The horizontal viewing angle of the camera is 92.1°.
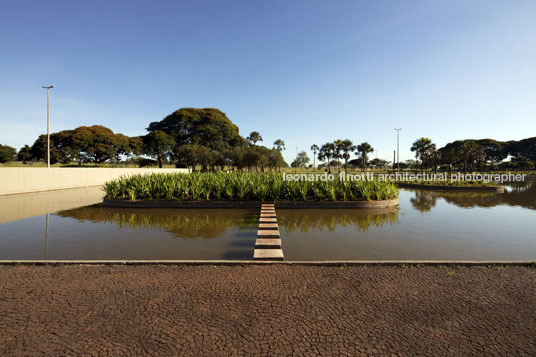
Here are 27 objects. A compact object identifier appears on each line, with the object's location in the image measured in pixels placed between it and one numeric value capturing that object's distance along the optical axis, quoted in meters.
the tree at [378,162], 104.62
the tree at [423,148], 50.55
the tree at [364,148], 78.52
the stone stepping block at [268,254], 4.82
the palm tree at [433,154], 54.78
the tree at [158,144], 57.09
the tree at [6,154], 58.33
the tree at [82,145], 50.28
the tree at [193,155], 49.53
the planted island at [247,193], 11.52
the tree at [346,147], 79.38
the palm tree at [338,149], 82.69
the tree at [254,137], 77.44
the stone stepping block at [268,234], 6.17
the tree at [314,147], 111.56
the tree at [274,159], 52.22
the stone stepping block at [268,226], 6.97
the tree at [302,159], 94.06
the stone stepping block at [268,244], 5.41
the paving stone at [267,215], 8.62
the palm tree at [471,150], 46.56
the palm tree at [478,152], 54.46
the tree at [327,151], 93.50
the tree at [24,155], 65.69
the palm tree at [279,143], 89.12
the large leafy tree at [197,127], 61.62
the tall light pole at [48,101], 21.63
